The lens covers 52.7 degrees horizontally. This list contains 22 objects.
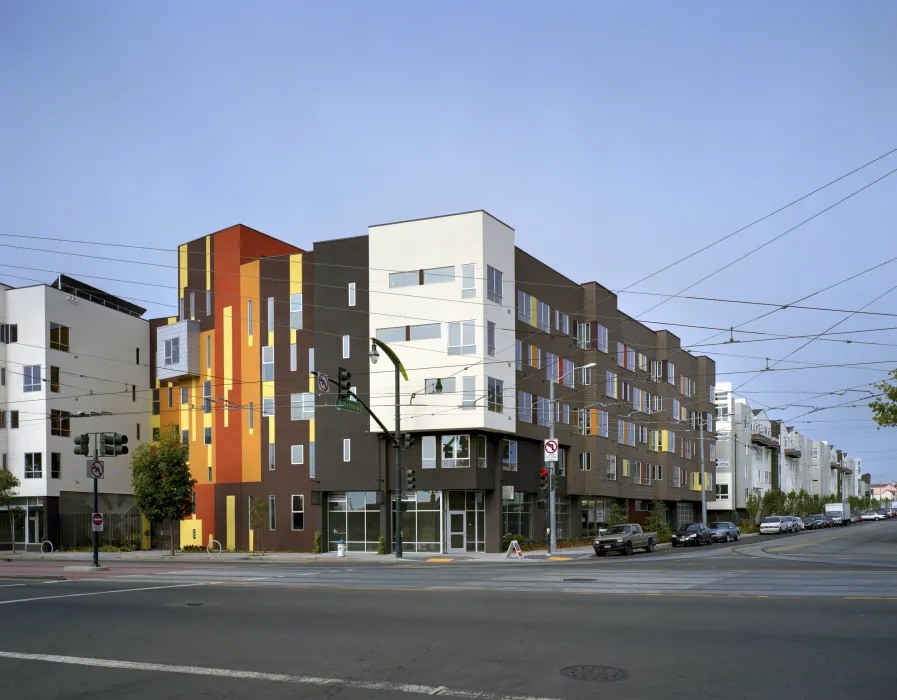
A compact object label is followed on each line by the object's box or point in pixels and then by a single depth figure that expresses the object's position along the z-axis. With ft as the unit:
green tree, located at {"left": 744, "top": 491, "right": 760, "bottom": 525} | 305.34
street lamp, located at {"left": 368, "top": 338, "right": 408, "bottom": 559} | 137.36
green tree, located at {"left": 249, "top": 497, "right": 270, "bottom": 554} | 166.50
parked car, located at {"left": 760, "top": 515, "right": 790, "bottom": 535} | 243.60
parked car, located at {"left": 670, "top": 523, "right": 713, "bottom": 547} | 184.55
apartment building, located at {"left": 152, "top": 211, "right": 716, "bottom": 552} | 156.76
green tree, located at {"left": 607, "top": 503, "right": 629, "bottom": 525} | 192.65
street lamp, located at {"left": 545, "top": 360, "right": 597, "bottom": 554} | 144.15
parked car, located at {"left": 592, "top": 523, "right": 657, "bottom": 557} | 145.69
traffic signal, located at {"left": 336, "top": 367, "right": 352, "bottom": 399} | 122.93
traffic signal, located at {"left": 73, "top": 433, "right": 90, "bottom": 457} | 109.09
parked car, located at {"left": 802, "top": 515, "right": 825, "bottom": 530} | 297.53
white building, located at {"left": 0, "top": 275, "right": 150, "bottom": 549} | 193.06
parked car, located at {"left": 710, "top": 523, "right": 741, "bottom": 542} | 197.98
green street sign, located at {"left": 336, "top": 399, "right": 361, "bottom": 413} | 125.15
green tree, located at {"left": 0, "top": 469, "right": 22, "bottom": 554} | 177.88
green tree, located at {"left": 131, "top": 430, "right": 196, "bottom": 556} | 167.43
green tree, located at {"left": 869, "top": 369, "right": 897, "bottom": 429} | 136.26
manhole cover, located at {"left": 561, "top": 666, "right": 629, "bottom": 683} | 33.76
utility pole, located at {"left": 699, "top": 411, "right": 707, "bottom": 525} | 229.17
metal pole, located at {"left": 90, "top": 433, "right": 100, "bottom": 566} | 116.06
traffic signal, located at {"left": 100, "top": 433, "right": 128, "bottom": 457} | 110.63
